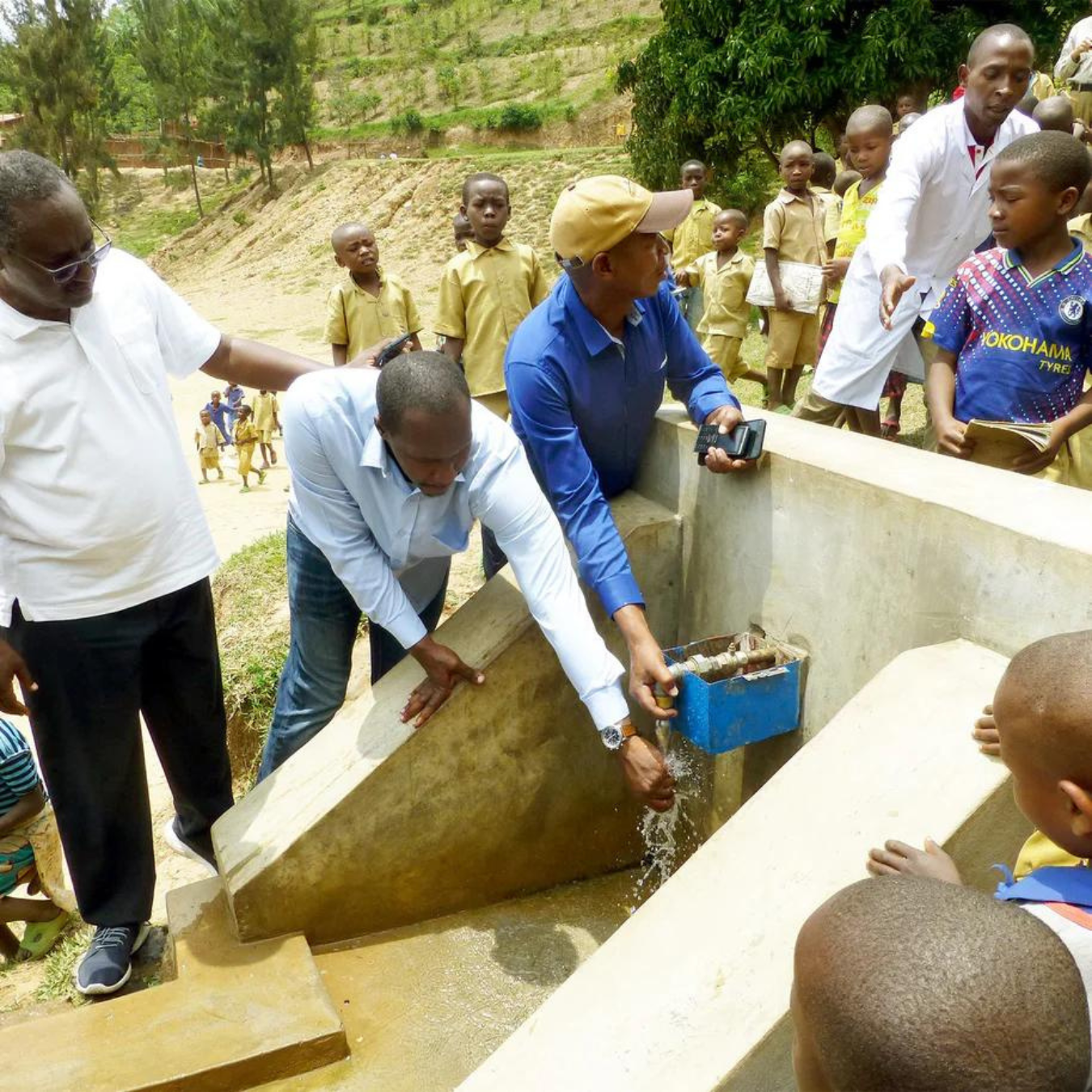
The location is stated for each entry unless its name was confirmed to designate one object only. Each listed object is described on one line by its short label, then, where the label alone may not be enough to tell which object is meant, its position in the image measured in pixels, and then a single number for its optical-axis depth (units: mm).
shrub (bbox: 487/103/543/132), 30219
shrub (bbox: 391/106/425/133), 33375
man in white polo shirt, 2285
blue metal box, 2617
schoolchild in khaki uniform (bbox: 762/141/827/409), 6227
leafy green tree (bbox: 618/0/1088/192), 13078
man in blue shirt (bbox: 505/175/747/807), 2617
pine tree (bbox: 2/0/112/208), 35531
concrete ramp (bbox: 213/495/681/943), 2779
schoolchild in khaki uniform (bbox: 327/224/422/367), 5926
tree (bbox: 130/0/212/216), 39219
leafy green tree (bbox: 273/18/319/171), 34281
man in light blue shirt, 2461
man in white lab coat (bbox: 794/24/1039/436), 3271
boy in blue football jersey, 2648
